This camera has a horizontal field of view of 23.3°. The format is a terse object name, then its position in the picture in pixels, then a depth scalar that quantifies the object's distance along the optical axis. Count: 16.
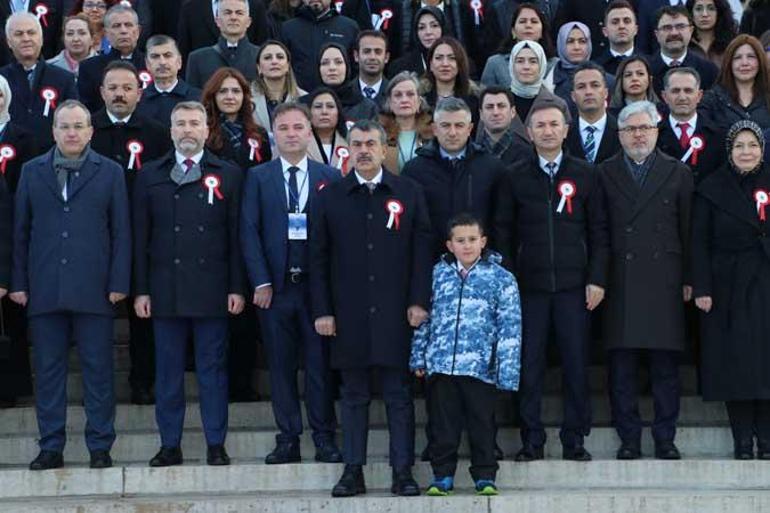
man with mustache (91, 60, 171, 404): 11.97
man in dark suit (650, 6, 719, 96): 13.73
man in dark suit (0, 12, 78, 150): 12.84
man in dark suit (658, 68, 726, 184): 12.09
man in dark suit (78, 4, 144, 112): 13.41
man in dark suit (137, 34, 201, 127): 12.66
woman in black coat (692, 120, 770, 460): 11.32
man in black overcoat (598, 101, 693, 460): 11.29
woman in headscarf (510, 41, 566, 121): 12.91
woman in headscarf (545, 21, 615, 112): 13.55
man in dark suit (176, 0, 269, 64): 14.52
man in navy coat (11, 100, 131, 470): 11.12
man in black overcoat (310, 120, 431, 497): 10.94
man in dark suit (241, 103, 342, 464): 11.25
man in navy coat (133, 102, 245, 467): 11.23
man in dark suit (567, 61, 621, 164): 12.16
